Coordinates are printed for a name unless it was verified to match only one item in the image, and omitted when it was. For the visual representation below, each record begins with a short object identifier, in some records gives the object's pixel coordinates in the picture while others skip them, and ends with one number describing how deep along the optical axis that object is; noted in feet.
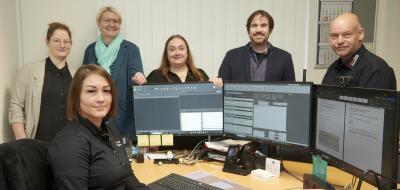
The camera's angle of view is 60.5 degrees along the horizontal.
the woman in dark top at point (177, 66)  8.37
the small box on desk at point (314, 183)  4.78
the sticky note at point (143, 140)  6.81
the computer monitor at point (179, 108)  6.64
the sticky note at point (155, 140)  6.81
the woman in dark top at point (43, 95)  8.27
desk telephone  6.16
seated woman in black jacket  4.31
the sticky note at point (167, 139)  6.80
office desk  5.55
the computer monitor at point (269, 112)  5.59
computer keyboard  5.32
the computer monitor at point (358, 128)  3.91
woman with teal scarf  9.21
